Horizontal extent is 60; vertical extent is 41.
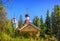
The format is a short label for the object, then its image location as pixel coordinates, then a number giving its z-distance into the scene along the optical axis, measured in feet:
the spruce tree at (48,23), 94.62
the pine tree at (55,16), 89.11
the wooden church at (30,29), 90.65
